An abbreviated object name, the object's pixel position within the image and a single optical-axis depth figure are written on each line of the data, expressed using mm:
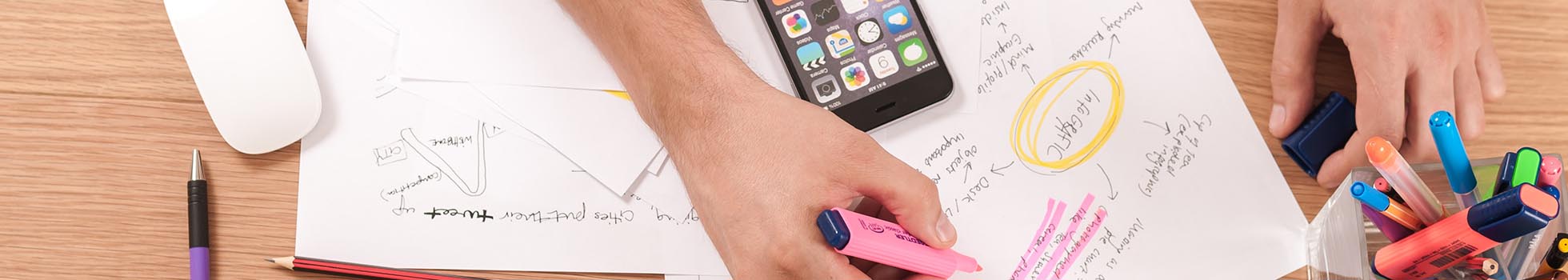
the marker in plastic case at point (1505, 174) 558
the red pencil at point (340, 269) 641
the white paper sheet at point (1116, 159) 696
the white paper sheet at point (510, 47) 680
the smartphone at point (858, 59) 688
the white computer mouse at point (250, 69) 623
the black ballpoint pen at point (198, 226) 635
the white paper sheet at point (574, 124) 676
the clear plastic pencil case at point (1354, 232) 613
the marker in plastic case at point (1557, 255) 571
